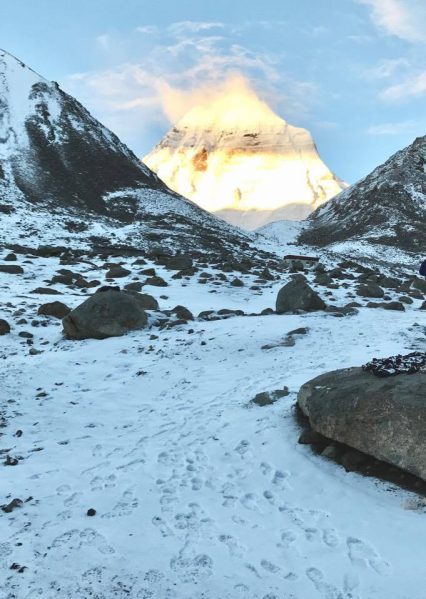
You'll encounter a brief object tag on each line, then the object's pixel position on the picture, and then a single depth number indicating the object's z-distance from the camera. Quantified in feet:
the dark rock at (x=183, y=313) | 56.24
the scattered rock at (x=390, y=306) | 64.64
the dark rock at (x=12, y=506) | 20.68
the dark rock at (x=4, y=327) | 47.09
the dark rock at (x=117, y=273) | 79.51
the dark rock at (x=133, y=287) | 69.19
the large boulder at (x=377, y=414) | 22.04
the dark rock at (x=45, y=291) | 65.00
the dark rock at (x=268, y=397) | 32.48
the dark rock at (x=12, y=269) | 75.56
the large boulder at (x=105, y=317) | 48.55
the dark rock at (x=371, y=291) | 74.90
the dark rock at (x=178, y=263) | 91.76
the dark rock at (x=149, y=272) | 83.09
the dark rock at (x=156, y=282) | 75.92
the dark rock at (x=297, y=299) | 61.36
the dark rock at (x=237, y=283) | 81.56
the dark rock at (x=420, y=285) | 87.97
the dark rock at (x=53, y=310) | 54.95
